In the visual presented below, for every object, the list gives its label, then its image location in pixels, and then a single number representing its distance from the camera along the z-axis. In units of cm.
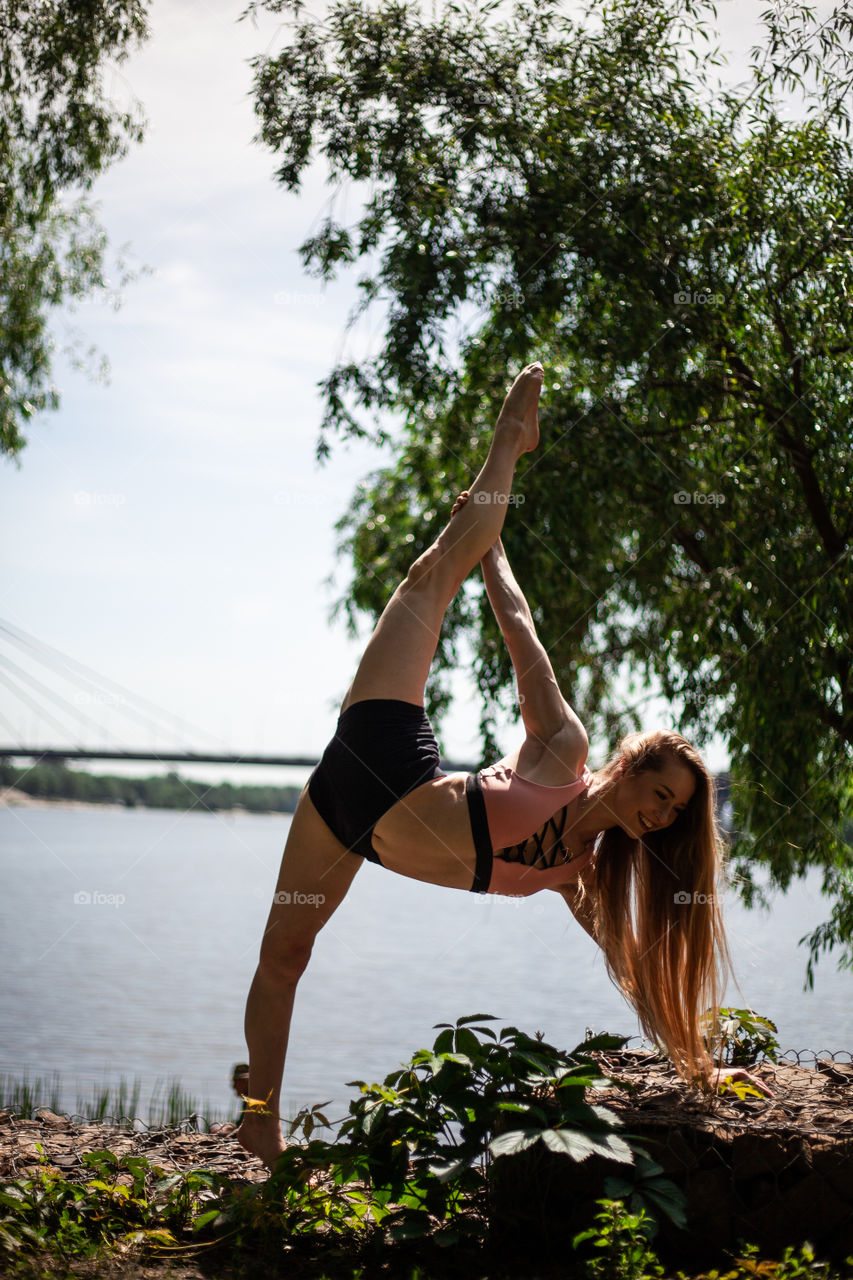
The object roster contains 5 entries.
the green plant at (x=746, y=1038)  286
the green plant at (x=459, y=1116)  199
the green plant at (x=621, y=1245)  183
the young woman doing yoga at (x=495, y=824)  228
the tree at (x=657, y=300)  421
